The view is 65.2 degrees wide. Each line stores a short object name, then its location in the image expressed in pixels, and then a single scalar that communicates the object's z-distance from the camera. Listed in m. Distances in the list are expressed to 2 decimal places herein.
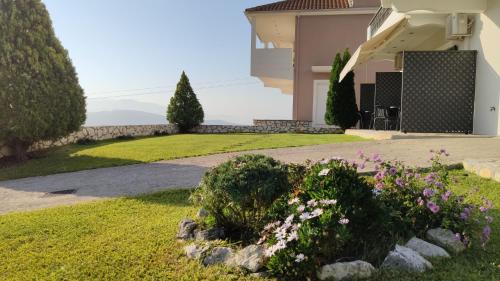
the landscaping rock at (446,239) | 4.62
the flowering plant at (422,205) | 4.80
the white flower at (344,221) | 3.94
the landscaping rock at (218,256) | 4.68
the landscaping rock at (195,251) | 4.80
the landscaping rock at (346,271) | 3.93
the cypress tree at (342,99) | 23.61
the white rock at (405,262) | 4.16
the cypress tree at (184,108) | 28.25
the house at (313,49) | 28.53
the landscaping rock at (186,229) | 5.45
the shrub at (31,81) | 13.88
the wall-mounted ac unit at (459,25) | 15.14
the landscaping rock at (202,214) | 5.98
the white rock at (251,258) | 4.36
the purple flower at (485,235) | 4.44
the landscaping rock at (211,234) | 5.23
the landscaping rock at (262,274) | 4.22
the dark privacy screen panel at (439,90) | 15.32
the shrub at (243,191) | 4.82
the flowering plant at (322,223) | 3.96
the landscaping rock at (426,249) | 4.47
